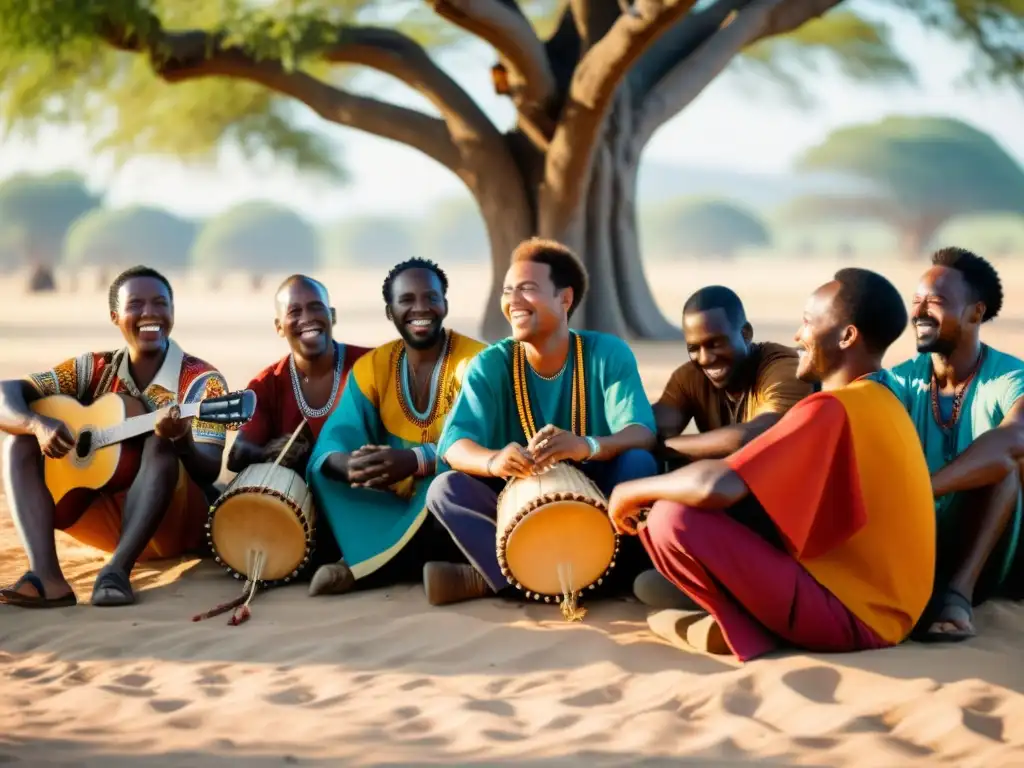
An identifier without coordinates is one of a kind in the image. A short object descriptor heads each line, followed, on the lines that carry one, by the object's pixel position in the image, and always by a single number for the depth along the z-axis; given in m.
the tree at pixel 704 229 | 89.25
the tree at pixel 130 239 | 81.69
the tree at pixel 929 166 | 64.31
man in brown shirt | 5.06
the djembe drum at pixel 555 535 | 4.67
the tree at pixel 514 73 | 12.84
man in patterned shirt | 5.20
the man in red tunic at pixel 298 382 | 5.70
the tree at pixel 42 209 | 73.31
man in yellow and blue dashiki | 5.29
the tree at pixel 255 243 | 83.44
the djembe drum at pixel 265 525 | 5.21
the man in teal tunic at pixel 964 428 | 4.54
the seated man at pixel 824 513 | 3.92
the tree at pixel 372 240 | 113.81
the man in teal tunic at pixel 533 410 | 4.96
